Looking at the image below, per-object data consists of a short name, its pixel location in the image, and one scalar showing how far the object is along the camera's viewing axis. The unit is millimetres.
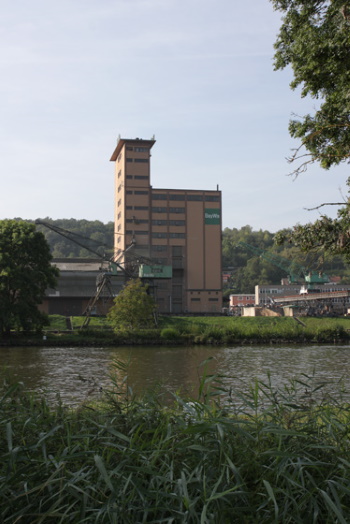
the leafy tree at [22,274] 44719
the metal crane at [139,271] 68675
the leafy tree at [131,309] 52156
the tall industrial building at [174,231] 88438
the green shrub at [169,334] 50000
